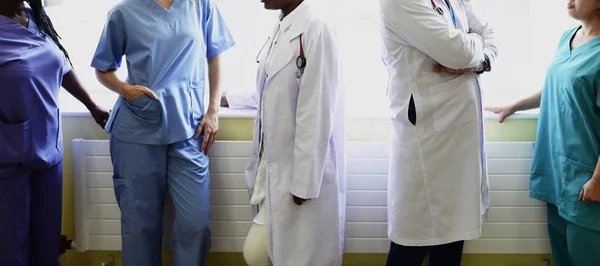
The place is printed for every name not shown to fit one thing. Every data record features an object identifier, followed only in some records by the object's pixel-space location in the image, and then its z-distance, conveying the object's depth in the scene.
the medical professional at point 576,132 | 1.95
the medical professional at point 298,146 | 1.77
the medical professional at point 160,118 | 2.02
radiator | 2.32
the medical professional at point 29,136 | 1.88
